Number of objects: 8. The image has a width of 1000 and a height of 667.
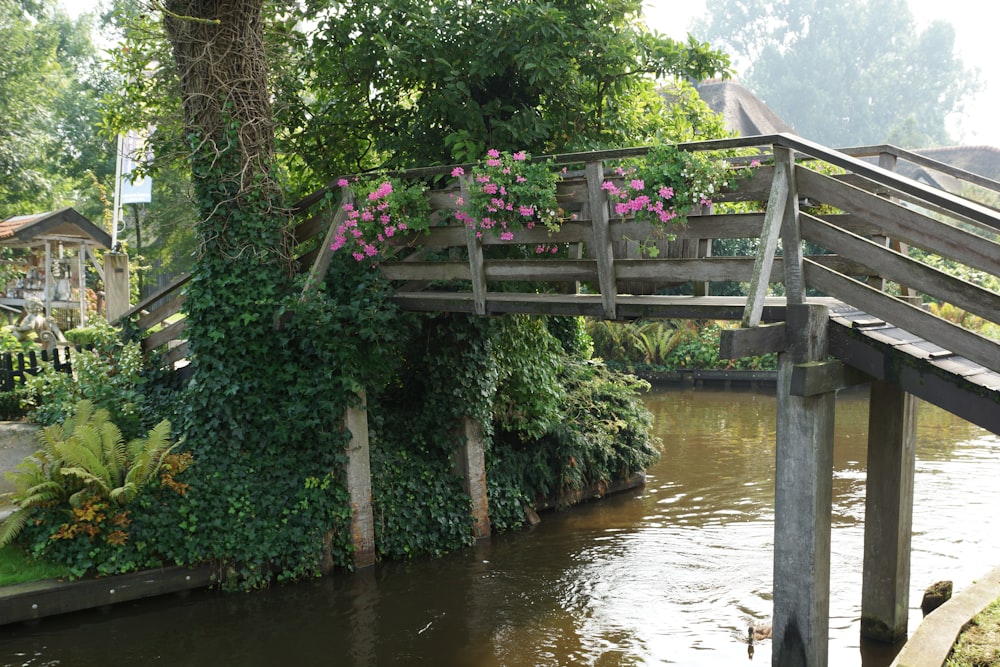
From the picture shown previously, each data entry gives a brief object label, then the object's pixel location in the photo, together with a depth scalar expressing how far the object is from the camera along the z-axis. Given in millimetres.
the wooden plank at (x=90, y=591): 8555
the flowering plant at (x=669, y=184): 6859
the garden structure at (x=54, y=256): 18438
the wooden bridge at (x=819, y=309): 5812
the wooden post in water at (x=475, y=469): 11141
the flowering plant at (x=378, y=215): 8992
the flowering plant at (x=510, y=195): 7949
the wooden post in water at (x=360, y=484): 10062
